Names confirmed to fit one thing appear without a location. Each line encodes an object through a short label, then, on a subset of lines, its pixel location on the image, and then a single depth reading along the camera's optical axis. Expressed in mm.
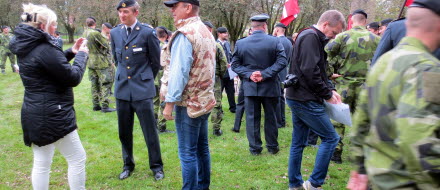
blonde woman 2814
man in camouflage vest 3004
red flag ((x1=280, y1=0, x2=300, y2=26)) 6629
